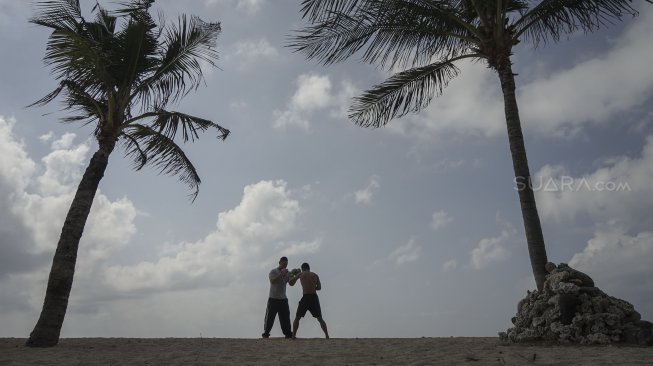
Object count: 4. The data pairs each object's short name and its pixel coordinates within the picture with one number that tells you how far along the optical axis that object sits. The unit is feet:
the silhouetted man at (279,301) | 35.27
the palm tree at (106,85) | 32.24
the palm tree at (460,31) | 30.48
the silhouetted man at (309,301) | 34.86
